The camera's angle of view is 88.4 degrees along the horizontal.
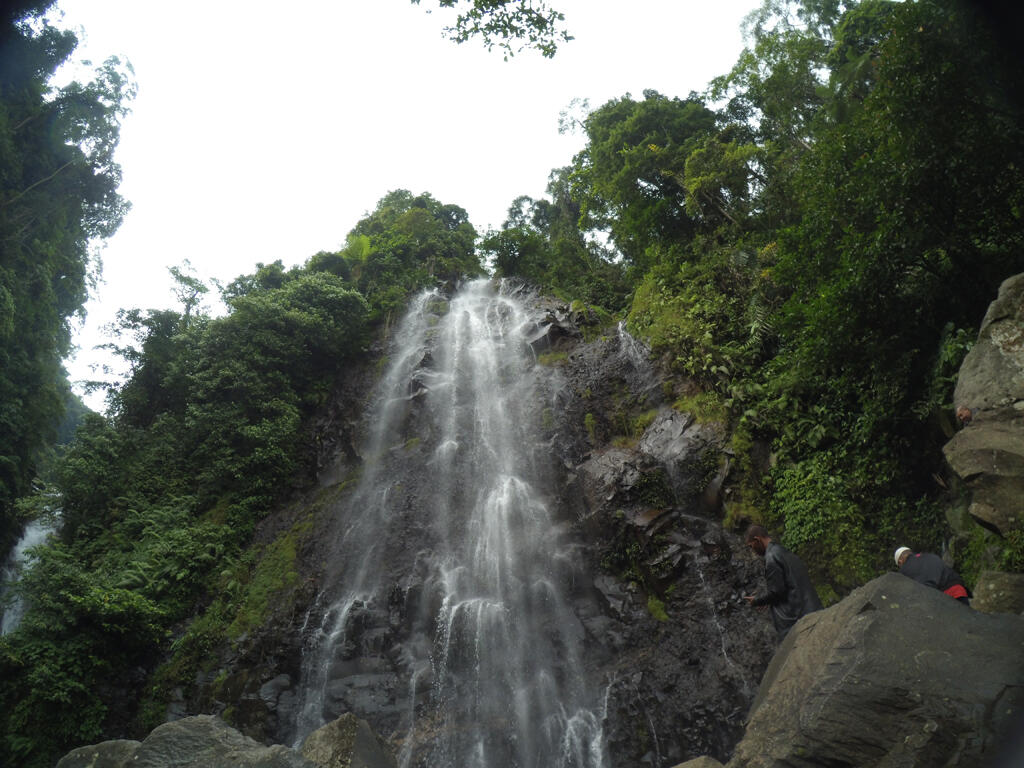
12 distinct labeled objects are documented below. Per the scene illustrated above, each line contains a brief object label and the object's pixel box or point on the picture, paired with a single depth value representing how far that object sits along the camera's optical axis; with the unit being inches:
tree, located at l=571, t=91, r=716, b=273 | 640.4
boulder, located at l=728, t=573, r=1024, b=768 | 120.9
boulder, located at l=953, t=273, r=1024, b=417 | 219.1
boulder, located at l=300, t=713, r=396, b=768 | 182.4
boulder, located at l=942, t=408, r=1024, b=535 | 200.1
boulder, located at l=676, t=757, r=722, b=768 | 164.9
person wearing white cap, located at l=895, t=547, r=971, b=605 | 185.6
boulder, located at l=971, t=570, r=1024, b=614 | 168.2
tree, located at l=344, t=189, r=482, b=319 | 942.9
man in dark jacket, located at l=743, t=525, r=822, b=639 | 211.0
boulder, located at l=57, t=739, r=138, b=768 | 176.2
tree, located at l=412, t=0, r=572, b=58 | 304.0
